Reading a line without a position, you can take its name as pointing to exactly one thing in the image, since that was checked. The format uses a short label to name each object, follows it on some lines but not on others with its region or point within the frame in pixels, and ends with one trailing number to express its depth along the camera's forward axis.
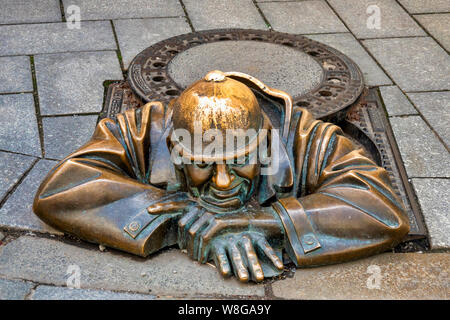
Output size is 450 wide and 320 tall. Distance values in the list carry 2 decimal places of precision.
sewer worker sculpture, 2.33
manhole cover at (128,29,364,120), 3.62
